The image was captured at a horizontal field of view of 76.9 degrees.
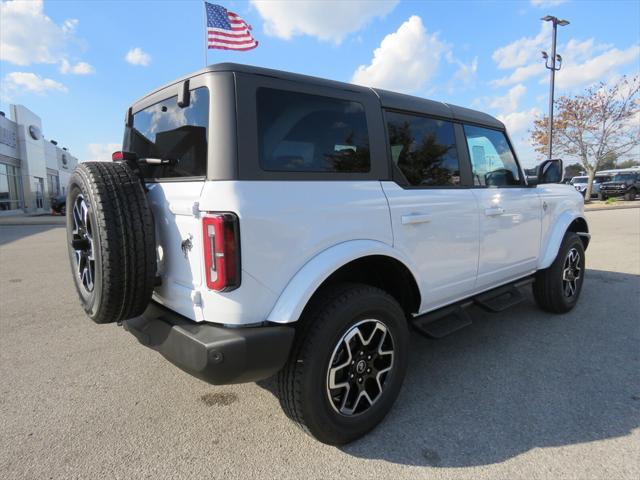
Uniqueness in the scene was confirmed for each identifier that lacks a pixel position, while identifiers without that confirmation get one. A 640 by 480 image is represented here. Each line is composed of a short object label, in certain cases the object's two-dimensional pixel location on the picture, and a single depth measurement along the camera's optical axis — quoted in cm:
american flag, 996
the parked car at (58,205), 2392
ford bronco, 192
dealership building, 2448
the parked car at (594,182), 3119
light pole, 1794
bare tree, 2655
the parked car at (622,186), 2808
